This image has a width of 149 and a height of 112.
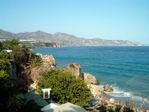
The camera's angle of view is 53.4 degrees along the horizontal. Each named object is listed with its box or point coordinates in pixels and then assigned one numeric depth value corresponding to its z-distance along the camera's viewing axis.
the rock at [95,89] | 20.52
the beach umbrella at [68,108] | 9.34
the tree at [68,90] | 12.84
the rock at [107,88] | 22.34
